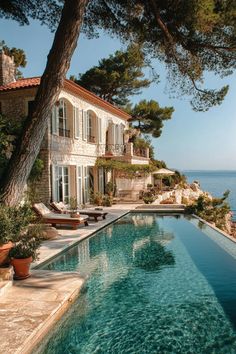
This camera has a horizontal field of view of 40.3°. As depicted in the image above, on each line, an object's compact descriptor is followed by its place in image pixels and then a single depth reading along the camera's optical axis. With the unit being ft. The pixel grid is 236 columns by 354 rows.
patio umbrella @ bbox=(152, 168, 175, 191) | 84.55
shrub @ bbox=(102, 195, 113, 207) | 69.92
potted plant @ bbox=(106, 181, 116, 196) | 79.11
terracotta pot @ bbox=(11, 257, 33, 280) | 22.07
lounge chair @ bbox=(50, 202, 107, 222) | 50.45
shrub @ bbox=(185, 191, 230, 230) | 56.75
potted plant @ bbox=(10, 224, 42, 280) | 22.17
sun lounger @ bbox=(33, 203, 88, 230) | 42.83
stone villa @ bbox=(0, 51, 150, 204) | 55.42
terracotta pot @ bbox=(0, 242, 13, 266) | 20.64
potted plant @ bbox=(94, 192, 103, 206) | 70.74
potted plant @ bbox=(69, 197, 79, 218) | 52.70
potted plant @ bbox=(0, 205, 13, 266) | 20.03
